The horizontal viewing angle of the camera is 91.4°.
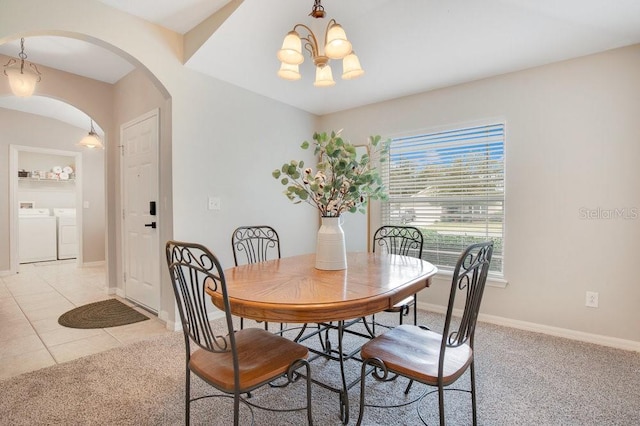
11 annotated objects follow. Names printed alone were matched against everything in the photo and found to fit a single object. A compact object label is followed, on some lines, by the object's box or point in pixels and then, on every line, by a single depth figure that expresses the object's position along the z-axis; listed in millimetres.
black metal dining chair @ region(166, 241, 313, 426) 1218
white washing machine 5920
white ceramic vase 1849
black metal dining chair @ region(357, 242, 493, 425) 1291
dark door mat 2992
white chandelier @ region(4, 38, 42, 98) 2596
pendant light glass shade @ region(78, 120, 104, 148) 4933
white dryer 6371
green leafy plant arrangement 1748
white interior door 3209
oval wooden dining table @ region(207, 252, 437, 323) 1253
